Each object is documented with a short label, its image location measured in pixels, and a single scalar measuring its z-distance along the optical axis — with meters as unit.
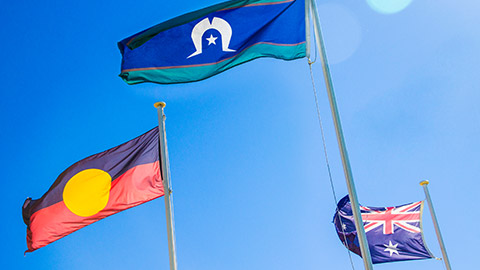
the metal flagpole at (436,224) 12.05
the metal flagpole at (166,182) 8.35
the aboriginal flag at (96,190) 9.23
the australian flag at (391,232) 13.05
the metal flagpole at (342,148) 5.83
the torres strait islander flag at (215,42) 8.03
